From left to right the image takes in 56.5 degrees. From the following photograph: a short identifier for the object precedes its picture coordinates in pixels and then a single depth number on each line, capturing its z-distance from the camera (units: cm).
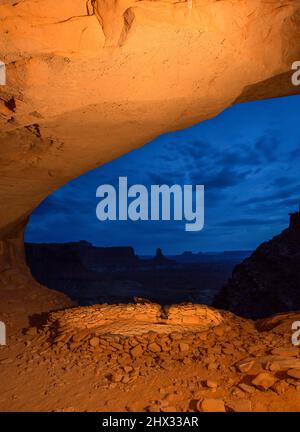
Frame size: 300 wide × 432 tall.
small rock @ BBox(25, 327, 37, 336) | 349
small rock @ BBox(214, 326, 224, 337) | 307
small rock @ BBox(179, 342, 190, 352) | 270
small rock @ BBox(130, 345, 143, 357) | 266
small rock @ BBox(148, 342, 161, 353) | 272
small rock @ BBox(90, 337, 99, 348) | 283
